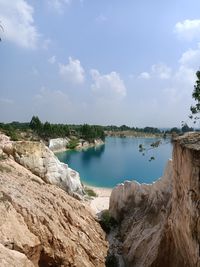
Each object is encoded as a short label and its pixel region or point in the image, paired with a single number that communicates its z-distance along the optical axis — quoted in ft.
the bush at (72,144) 189.48
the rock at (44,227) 25.97
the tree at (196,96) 34.97
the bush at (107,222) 44.91
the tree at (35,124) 175.29
